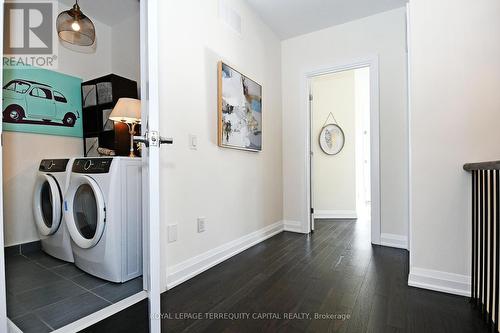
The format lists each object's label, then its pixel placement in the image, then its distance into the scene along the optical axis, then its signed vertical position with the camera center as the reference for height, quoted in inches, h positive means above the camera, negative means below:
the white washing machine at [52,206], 78.5 -13.5
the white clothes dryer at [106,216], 66.1 -14.1
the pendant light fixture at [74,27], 74.9 +43.6
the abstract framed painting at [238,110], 85.4 +20.9
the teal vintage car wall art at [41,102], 90.7 +25.6
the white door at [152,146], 43.6 +3.6
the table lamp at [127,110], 82.7 +18.7
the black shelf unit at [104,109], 98.7 +24.4
